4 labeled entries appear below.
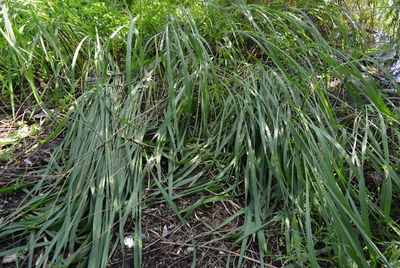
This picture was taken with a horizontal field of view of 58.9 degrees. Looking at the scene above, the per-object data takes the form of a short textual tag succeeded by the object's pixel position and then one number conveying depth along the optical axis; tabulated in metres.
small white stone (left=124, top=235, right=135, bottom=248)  1.20
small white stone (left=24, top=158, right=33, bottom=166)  1.45
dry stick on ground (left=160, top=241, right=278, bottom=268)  1.20
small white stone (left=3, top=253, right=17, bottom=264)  1.13
